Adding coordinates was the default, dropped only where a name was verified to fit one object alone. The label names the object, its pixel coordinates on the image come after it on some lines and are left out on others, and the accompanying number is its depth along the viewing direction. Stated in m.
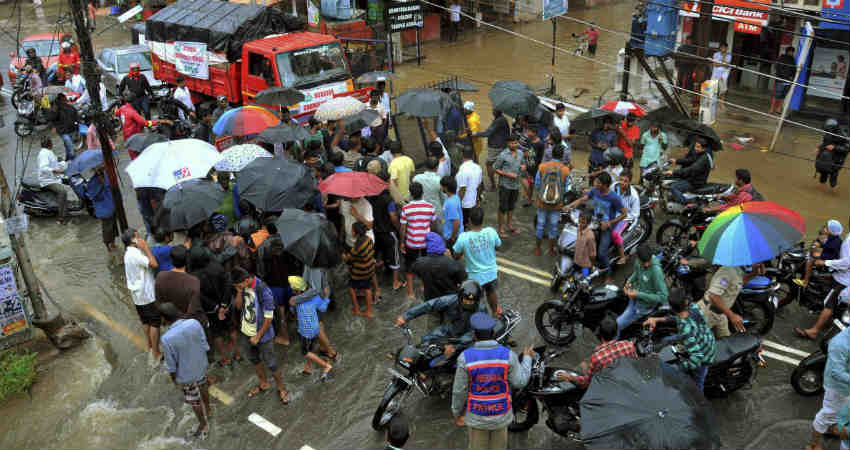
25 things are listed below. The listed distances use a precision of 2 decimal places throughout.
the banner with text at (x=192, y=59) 16.33
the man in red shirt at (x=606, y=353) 6.31
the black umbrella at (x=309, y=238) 7.56
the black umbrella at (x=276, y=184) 8.80
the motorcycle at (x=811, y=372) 7.26
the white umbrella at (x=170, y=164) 9.62
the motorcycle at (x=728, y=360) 7.00
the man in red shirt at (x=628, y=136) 11.45
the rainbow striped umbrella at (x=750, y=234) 7.29
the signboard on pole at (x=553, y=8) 16.69
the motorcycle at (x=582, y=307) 8.06
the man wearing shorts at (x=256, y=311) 7.33
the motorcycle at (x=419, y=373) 6.96
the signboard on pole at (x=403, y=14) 18.84
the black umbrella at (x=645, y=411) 4.95
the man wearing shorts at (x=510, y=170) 10.39
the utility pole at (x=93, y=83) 9.55
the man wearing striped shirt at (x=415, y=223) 8.95
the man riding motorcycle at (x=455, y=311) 6.80
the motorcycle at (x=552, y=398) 6.66
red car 20.04
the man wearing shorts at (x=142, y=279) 8.10
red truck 14.76
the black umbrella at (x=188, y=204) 8.39
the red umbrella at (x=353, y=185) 8.66
